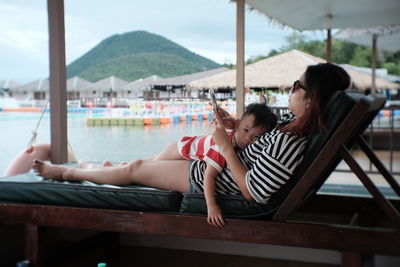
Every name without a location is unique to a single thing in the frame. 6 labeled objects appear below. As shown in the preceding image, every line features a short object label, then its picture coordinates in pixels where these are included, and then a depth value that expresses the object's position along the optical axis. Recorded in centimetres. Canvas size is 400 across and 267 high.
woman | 201
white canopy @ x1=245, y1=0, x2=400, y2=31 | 489
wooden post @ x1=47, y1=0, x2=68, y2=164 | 359
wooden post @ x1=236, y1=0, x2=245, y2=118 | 418
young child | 215
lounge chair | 192
